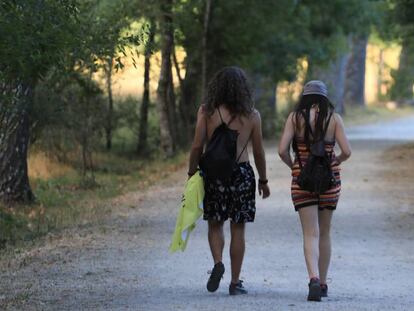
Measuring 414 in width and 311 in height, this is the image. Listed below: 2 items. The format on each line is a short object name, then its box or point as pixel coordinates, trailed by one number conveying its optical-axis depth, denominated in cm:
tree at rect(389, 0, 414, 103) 4681
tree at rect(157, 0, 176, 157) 4766
